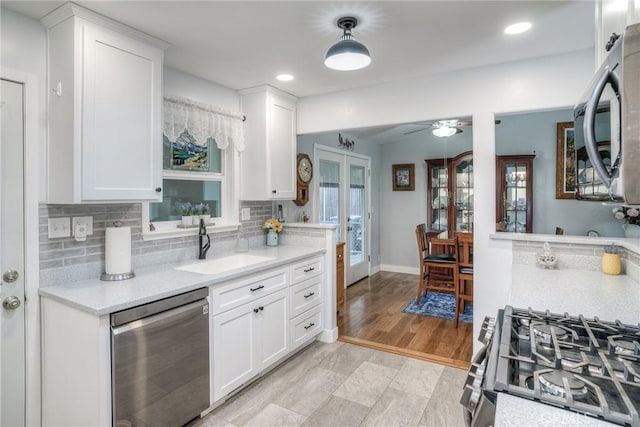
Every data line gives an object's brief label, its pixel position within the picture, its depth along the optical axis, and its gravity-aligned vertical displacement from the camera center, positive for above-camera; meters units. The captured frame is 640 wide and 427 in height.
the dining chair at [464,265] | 3.88 -0.58
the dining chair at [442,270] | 4.16 -0.73
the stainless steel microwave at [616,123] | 0.71 +0.20
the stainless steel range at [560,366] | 0.77 -0.40
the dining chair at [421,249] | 4.42 -0.47
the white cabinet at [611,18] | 0.88 +0.59
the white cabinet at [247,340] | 2.25 -0.90
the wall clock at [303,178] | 3.96 +0.39
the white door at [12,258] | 1.87 -0.24
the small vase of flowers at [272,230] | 3.50 -0.18
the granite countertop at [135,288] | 1.71 -0.42
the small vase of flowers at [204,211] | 2.98 +0.01
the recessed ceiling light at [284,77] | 2.96 +1.15
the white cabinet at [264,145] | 3.24 +0.63
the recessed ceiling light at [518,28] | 2.12 +1.13
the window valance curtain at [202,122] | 2.68 +0.74
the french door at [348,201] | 4.73 +0.17
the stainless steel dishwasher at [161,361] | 1.72 -0.79
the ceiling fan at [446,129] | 4.28 +1.06
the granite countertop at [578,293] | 1.40 -0.38
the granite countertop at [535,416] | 0.69 -0.41
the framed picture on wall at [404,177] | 6.13 +0.62
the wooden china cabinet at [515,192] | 4.84 +0.27
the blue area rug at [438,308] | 4.15 -1.19
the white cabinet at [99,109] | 1.89 +0.58
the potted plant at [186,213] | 2.86 -0.01
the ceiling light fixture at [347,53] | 1.95 +0.88
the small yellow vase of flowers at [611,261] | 2.11 -0.29
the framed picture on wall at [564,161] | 4.63 +0.68
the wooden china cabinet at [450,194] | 5.39 +0.29
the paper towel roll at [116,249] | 2.13 -0.23
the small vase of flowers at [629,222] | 3.31 -0.10
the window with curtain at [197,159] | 2.73 +0.46
